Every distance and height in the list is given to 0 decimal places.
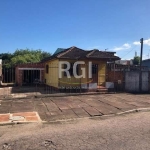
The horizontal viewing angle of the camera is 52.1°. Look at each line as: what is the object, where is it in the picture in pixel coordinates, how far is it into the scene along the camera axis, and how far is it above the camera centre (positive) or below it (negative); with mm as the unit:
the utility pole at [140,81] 14148 -623
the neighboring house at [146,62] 25172 +2040
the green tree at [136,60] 34660 +3260
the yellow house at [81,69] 14072 +491
